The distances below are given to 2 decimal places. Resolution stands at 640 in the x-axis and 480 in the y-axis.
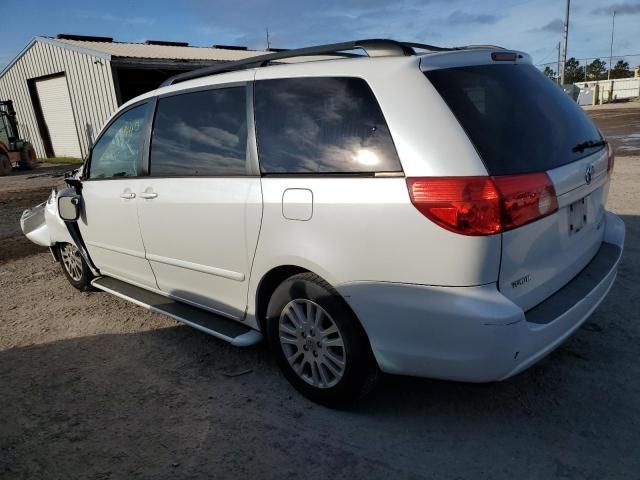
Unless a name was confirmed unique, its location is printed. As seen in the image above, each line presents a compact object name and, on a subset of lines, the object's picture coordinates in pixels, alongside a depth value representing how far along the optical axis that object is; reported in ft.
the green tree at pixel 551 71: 148.85
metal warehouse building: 57.72
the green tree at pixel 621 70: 212.64
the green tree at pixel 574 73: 210.83
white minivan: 7.04
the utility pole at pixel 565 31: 101.49
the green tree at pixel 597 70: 231.09
